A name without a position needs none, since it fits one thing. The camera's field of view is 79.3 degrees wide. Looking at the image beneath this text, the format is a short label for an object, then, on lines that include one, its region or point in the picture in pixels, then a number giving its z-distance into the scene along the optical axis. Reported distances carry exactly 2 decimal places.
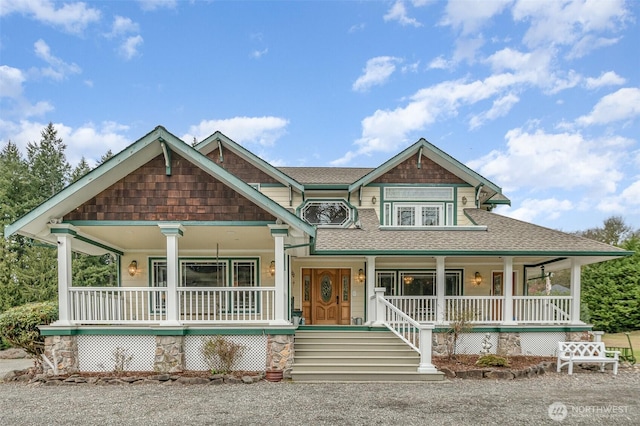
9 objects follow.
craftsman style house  8.56
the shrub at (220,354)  8.53
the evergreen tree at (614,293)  19.48
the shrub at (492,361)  9.34
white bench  9.16
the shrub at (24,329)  9.20
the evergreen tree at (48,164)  29.02
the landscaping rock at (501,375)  8.69
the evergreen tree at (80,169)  30.88
